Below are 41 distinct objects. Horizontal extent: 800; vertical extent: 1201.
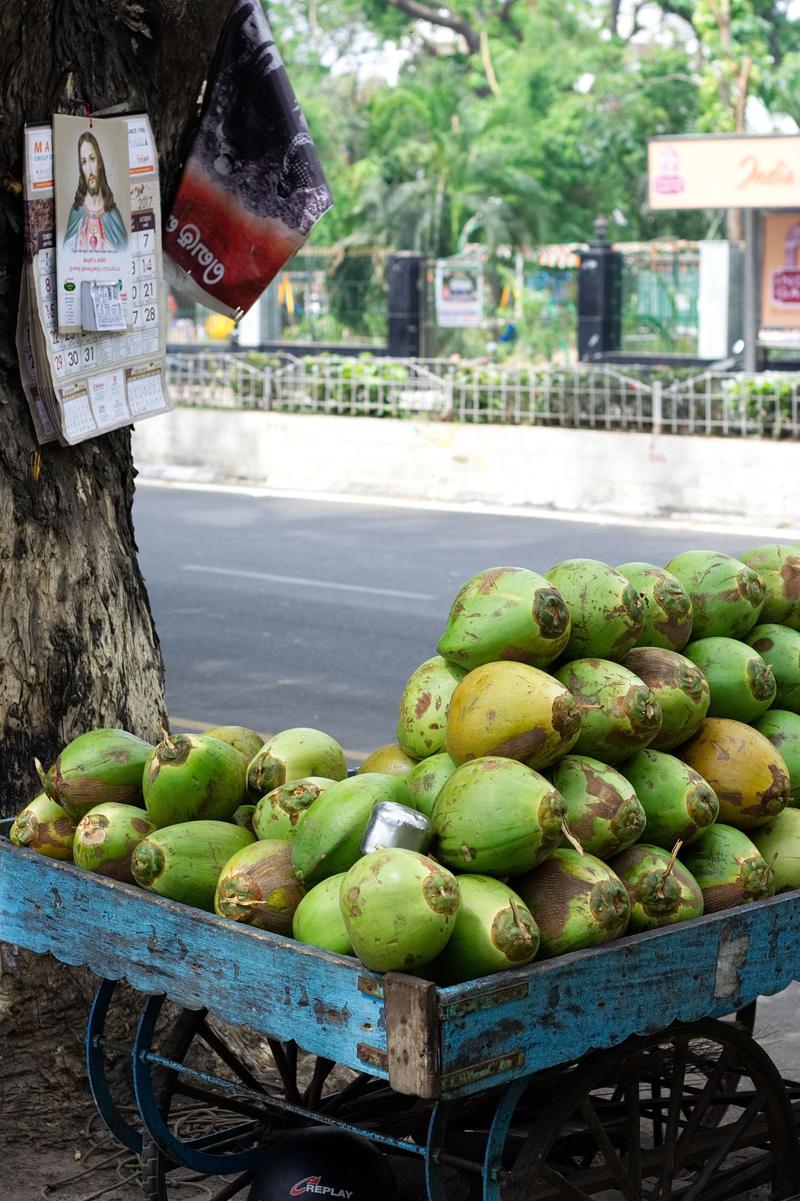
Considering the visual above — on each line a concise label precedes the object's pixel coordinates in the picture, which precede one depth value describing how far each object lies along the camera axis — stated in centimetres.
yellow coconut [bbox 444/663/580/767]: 288
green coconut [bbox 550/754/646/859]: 287
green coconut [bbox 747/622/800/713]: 352
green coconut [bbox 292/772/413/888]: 283
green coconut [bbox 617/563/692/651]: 334
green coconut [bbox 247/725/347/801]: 323
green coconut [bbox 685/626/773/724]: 333
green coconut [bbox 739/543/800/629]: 368
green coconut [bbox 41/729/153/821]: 320
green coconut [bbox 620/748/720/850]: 302
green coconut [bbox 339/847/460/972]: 252
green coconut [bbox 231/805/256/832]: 322
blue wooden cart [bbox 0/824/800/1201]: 256
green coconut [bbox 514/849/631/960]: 271
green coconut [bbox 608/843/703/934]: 288
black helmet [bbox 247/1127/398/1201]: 309
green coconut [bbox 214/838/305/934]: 284
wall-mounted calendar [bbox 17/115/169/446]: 385
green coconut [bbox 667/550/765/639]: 347
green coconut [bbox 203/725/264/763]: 348
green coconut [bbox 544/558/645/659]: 319
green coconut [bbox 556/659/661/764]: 299
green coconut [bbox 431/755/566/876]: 272
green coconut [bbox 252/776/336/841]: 301
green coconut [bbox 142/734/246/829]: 309
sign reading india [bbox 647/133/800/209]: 1947
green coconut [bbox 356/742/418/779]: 327
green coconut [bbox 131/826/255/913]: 294
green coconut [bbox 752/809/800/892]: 322
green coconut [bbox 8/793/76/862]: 320
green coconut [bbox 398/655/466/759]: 319
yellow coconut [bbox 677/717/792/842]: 317
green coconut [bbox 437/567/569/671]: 307
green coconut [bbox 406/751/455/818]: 301
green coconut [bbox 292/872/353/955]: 272
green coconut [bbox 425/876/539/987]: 261
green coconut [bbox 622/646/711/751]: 314
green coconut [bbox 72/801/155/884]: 306
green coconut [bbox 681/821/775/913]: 304
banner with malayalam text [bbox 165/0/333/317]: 445
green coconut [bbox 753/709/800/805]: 336
